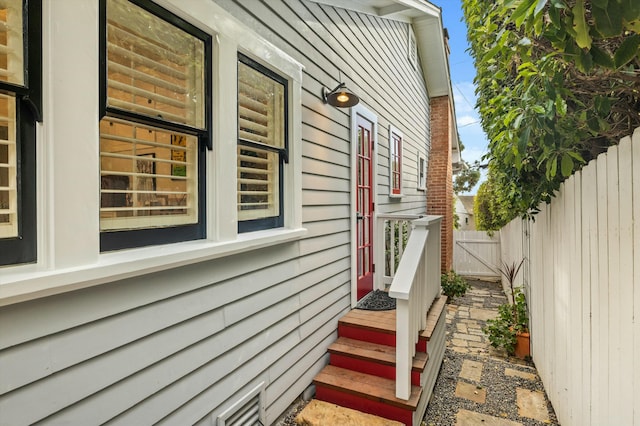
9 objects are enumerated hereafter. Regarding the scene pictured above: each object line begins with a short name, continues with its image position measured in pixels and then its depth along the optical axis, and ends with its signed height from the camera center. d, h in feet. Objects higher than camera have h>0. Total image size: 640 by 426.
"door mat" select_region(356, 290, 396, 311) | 13.29 -3.81
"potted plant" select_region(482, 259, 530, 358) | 14.19 -5.19
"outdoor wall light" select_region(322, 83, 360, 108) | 11.04 +3.83
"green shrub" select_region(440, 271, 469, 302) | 23.40 -5.36
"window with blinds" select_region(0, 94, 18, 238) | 4.04 +0.56
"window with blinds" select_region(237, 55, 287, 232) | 8.05 +1.73
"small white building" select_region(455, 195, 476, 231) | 75.75 +0.17
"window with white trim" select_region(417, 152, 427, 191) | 27.30 +3.33
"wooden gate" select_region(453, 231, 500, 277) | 30.94 -4.06
